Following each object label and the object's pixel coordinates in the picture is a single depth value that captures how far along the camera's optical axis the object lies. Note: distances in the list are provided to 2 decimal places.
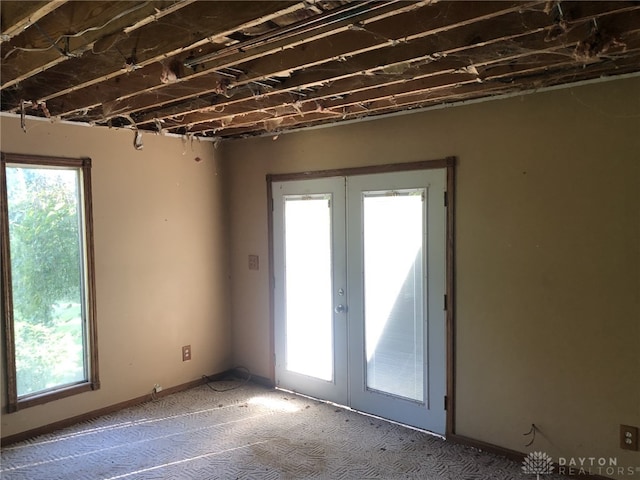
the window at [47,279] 3.38
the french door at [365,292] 3.46
